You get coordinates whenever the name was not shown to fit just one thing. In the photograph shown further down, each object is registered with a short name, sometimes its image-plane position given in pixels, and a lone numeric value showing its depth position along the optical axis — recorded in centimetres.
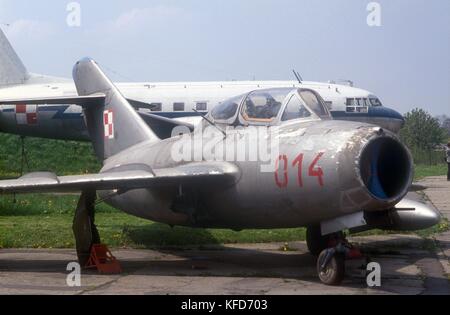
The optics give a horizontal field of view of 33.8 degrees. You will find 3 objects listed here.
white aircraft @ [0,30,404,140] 3091
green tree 6905
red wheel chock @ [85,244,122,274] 1074
